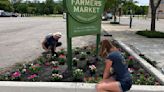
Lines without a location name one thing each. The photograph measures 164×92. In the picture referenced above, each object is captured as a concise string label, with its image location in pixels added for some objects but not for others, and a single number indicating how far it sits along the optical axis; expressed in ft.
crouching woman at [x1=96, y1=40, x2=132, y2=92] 6.73
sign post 10.21
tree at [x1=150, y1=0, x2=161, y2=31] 29.31
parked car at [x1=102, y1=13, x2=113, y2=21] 87.11
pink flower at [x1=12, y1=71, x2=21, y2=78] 9.56
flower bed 9.40
